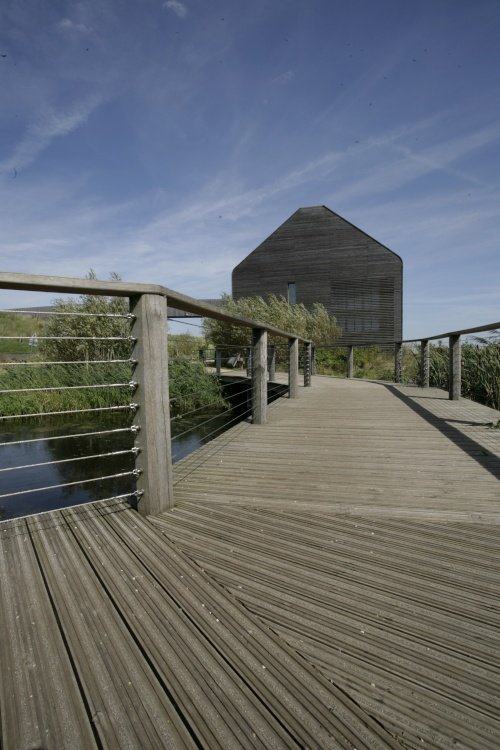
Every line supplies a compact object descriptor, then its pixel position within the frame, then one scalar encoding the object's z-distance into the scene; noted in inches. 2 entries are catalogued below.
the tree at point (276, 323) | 551.8
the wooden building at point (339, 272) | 727.1
